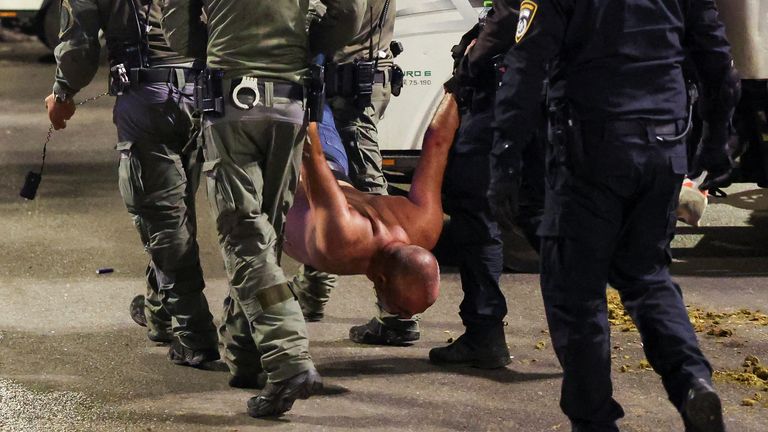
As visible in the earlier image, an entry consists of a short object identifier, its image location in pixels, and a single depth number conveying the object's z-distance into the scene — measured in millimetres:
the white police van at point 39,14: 19516
